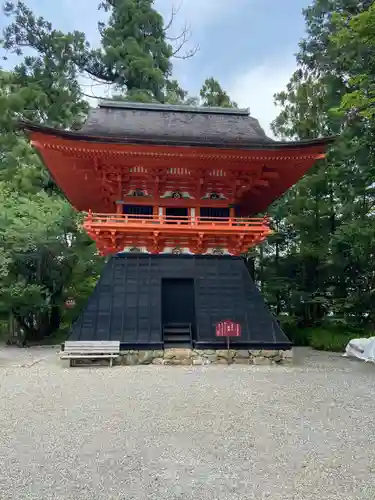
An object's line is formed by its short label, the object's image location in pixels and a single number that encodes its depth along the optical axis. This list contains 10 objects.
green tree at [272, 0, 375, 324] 15.70
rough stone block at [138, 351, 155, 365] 10.40
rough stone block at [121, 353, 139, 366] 10.32
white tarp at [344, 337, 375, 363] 11.67
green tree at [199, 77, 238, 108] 24.48
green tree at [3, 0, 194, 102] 23.52
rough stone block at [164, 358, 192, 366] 10.45
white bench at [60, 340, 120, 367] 9.91
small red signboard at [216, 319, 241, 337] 10.52
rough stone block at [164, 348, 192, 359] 10.51
